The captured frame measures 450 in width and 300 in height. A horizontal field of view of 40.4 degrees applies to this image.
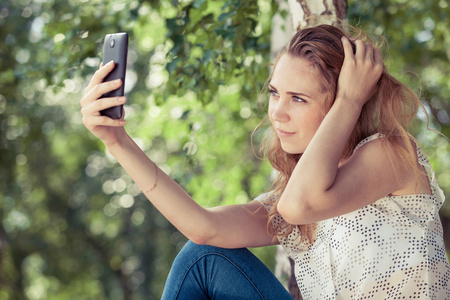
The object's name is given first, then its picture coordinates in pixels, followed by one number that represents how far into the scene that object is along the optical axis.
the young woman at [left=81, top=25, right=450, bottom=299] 1.84
